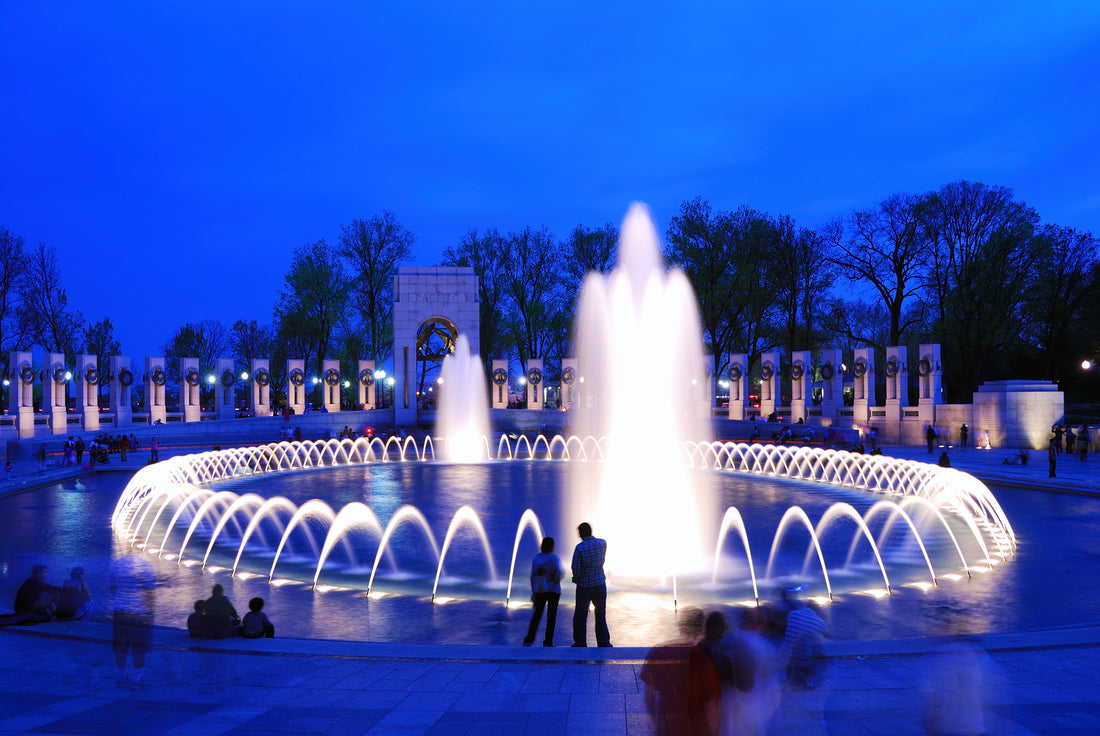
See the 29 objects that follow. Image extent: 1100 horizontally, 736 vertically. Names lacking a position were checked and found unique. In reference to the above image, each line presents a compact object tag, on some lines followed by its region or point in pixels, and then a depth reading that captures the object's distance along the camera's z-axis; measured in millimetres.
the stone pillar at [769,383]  45469
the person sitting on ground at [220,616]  8125
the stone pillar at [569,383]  51875
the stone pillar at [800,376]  43500
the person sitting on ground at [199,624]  8125
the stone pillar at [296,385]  50562
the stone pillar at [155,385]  44188
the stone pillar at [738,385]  46031
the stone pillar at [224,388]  45719
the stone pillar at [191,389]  44562
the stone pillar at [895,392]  38719
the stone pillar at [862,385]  40125
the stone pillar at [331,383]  49875
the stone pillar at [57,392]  39250
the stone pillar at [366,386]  53125
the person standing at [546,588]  8359
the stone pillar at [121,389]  42125
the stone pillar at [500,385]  52844
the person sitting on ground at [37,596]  9039
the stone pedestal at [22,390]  38031
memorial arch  50625
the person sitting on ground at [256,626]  8406
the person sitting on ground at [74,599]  9109
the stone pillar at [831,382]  41844
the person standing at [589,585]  8203
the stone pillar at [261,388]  48969
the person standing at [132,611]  6996
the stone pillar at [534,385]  53250
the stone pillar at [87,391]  40188
